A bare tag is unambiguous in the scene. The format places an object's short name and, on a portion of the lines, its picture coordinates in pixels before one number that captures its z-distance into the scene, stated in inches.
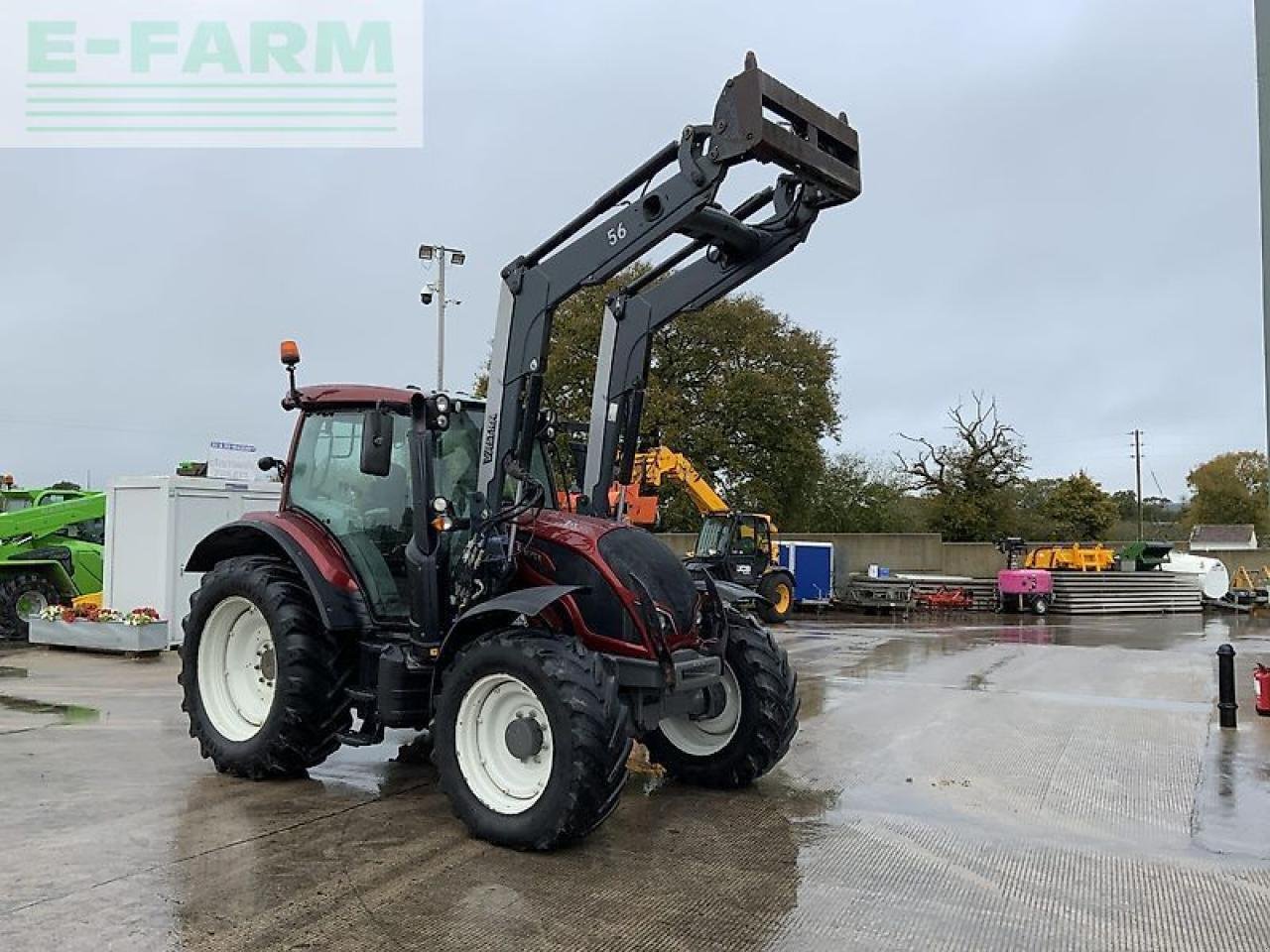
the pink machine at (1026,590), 956.0
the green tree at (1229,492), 2175.2
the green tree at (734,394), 1280.8
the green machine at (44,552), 619.5
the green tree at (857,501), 1589.6
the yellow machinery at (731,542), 830.5
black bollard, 354.3
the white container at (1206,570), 1042.7
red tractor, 205.2
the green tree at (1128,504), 2586.1
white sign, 641.0
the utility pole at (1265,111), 181.0
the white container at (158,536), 555.8
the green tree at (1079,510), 1636.3
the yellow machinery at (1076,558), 1034.7
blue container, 973.2
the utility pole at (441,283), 872.9
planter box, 526.9
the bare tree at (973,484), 1497.3
